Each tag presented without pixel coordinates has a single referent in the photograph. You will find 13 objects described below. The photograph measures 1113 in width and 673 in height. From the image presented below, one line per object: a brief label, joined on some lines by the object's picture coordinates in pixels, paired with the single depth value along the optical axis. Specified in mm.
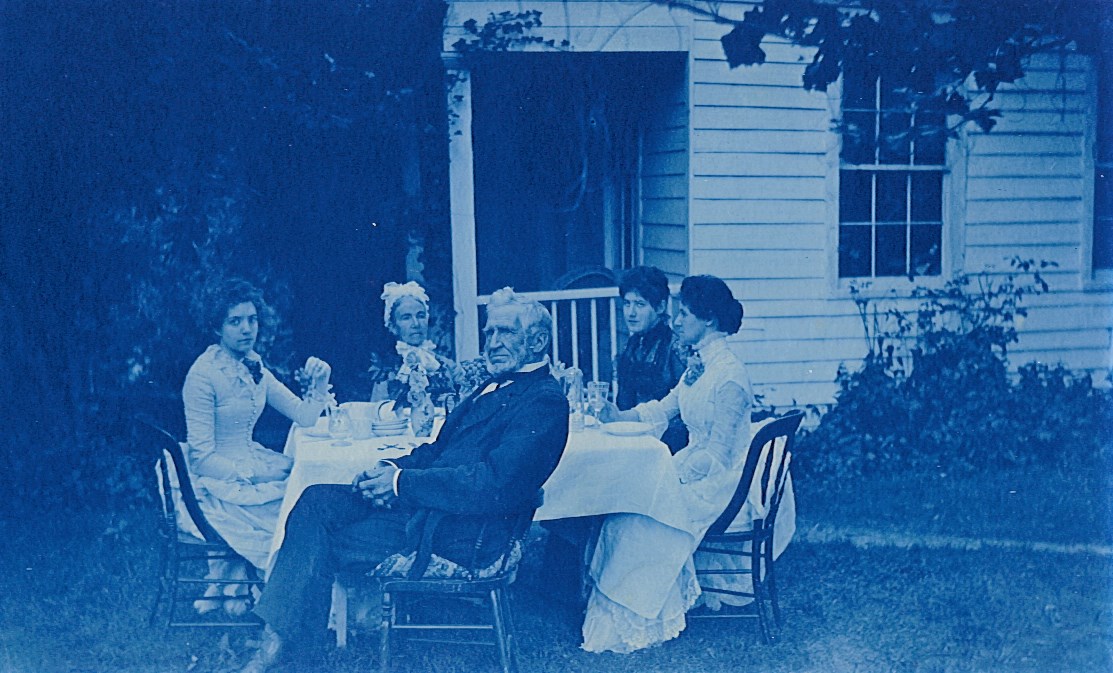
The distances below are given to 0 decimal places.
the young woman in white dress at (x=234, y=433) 3992
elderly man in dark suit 3189
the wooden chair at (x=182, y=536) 3789
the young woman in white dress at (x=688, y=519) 3832
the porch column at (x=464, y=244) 5977
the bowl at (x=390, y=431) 3953
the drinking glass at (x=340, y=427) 3891
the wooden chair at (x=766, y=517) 3793
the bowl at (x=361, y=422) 3900
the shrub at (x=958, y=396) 6602
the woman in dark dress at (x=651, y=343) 4695
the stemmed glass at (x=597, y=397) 4145
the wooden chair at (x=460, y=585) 3307
